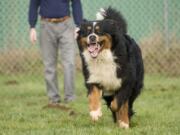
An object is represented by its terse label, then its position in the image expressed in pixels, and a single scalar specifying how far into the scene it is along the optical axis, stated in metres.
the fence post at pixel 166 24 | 13.44
